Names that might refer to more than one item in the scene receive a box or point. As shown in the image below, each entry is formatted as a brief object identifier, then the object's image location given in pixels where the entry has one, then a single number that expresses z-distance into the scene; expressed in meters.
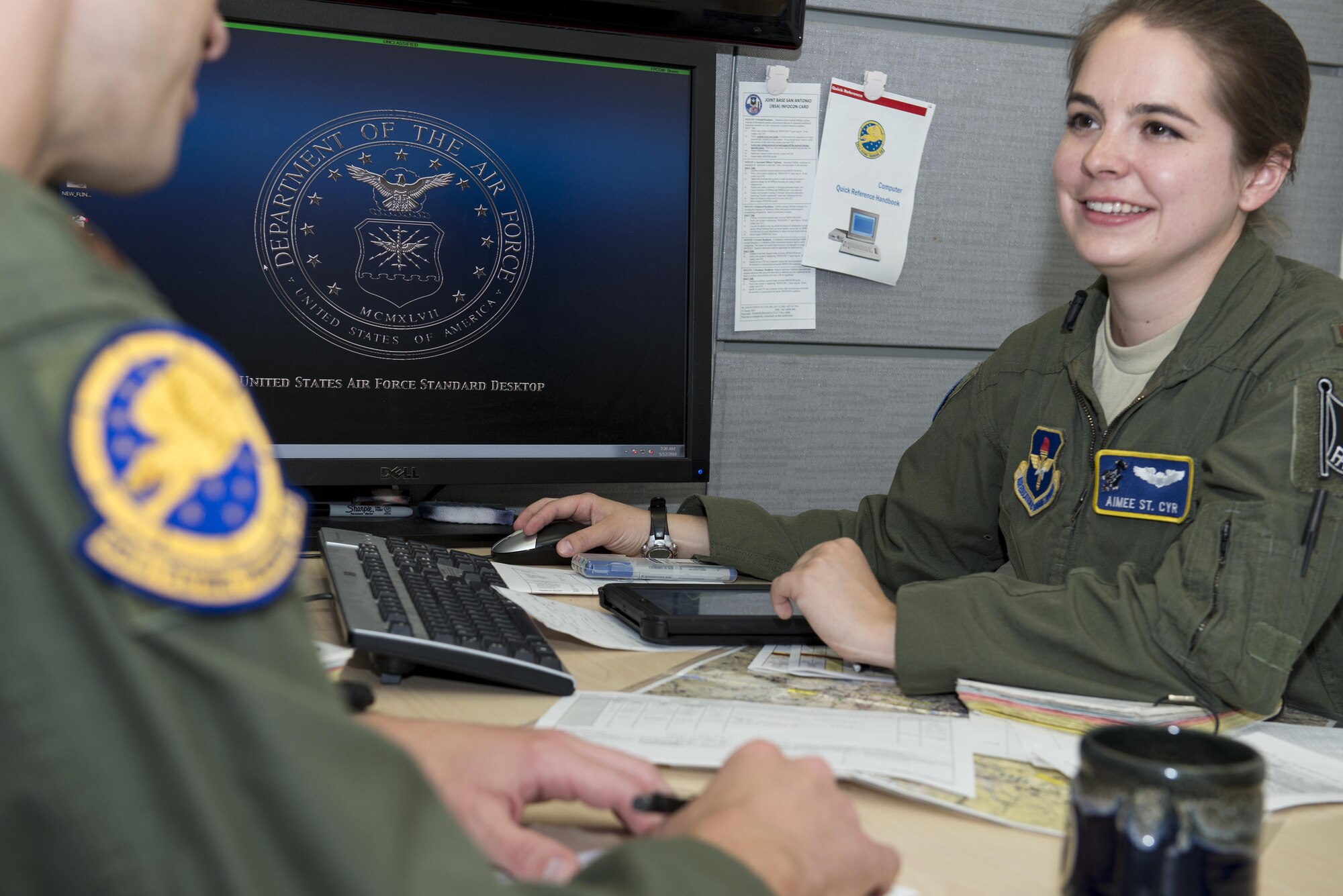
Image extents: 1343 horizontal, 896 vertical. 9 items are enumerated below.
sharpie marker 1.34
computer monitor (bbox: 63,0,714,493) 1.26
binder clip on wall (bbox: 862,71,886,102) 1.54
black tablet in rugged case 0.94
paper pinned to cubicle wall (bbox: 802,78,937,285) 1.54
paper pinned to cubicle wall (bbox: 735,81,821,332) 1.52
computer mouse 1.27
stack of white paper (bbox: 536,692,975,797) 0.65
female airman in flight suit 0.86
